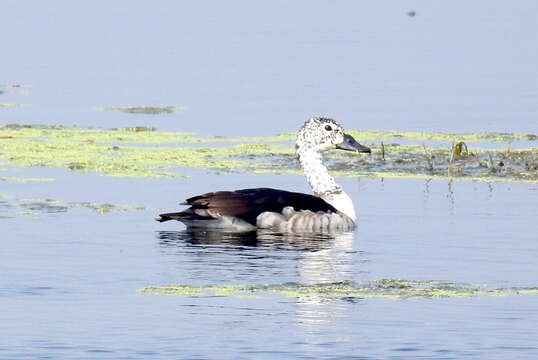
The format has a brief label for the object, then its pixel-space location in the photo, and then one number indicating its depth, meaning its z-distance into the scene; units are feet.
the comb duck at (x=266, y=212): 60.44
